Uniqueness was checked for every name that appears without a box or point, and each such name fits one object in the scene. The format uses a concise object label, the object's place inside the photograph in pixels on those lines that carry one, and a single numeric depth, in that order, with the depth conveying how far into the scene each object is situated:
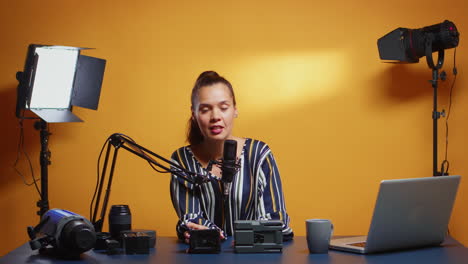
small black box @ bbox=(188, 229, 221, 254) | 1.98
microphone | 1.95
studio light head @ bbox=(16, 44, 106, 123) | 3.45
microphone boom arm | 1.99
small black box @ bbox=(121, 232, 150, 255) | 1.97
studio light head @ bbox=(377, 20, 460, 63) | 3.62
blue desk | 1.83
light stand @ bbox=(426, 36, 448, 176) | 3.68
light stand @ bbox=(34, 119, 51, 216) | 3.58
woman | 2.46
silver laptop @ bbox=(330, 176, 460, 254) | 1.85
